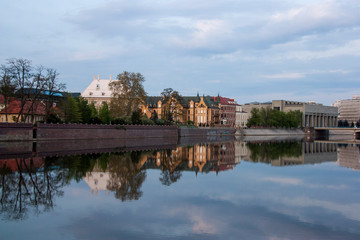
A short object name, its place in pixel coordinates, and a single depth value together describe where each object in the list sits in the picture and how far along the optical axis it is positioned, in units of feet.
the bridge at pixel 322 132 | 556.92
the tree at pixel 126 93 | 298.97
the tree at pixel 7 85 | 198.29
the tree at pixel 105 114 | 319.27
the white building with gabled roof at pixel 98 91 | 438.81
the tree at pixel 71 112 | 255.29
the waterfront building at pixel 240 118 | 547.70
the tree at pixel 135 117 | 288.18
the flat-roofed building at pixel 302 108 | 636.89
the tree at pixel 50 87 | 217.97
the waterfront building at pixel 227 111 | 502.95
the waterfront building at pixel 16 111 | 232.69
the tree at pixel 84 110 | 275.67
